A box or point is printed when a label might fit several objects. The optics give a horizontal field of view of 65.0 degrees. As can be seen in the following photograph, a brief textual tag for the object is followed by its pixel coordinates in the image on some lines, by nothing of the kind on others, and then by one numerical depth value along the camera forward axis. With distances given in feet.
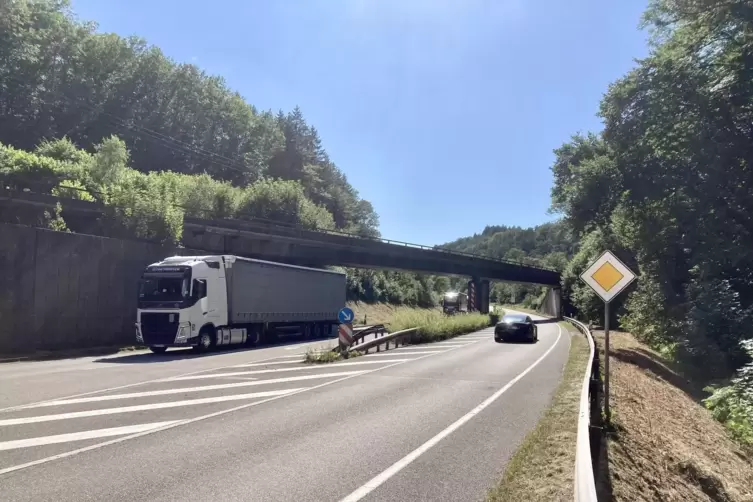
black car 100.83
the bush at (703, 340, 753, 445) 45.91
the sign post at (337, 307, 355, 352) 72.33
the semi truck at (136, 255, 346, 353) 74.33
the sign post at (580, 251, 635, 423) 31.73
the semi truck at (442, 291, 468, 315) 229.66
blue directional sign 72.69
